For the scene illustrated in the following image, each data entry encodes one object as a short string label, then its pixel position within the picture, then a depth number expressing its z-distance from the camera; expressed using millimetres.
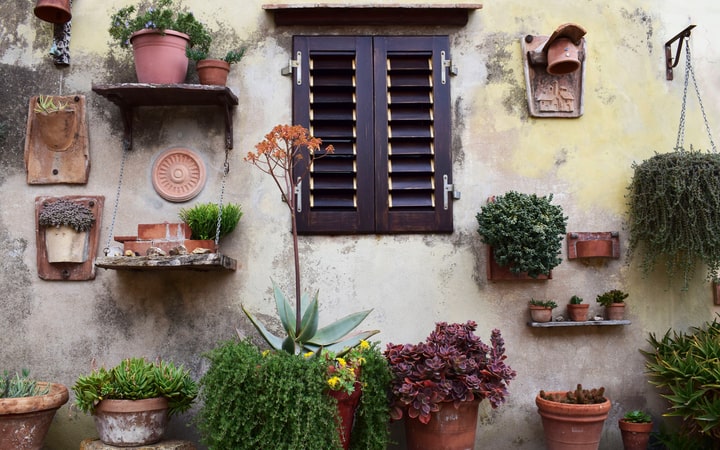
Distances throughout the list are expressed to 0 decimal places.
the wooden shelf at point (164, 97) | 4945
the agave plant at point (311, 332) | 4598
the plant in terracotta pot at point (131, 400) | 4496
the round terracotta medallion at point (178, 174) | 5281
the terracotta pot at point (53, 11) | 5148
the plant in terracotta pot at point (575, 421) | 4812
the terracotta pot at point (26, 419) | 4488
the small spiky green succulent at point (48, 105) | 5164
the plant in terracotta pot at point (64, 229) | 5125
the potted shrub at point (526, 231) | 4898
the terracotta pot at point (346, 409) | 4305
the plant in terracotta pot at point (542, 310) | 5168
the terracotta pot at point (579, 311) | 5207
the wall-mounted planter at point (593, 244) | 5305
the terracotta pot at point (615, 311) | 5245
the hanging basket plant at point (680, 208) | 5004
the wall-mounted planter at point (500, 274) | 5277
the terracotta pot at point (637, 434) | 5070
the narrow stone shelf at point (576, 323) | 5133
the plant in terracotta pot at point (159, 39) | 5031
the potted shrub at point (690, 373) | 4660
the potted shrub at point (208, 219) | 5000
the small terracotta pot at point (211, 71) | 5141
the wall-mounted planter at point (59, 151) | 5258
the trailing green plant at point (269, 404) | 4094
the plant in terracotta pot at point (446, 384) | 4473
